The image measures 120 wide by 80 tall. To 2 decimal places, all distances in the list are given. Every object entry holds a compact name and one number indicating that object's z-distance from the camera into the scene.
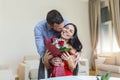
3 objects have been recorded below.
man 2.54
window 6.95
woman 2.48
